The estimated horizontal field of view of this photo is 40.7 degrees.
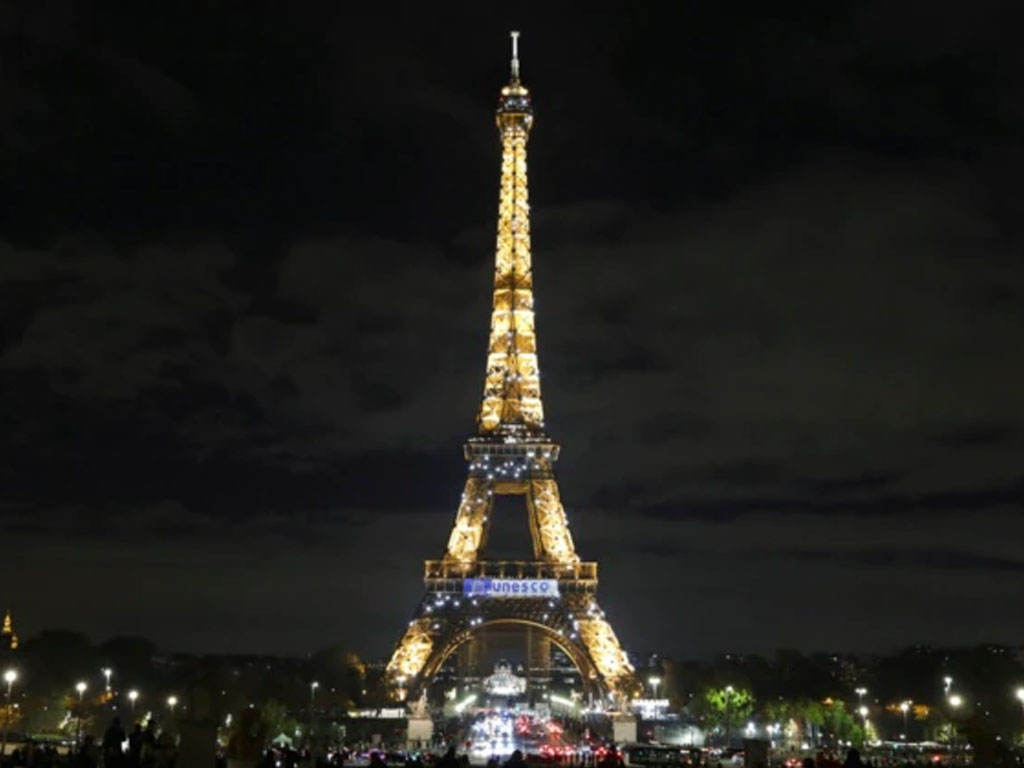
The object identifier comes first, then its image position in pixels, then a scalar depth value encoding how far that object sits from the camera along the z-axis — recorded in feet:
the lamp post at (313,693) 355.77
